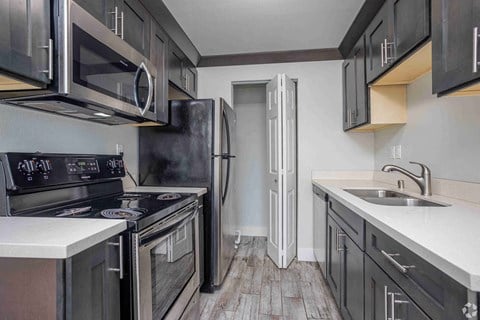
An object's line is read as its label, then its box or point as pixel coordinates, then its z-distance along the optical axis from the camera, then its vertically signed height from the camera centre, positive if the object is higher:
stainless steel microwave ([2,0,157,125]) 1.01 +0.39
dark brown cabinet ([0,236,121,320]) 0.76 -0.37
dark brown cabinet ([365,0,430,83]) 1.34 +0.74
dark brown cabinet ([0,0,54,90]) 0.84 +0.39
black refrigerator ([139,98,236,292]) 2.25 +0.01
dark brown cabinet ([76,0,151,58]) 1.31 +0.78
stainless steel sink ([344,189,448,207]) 1.58 -0.27
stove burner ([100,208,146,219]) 1.15 -0.24
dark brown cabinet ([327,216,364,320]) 1.42 -0.71
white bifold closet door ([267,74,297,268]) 2.72 -0.11
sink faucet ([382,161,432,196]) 1.73 -0.15
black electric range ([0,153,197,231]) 1.12 -0.17
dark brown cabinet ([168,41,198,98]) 2.33 +0.87
